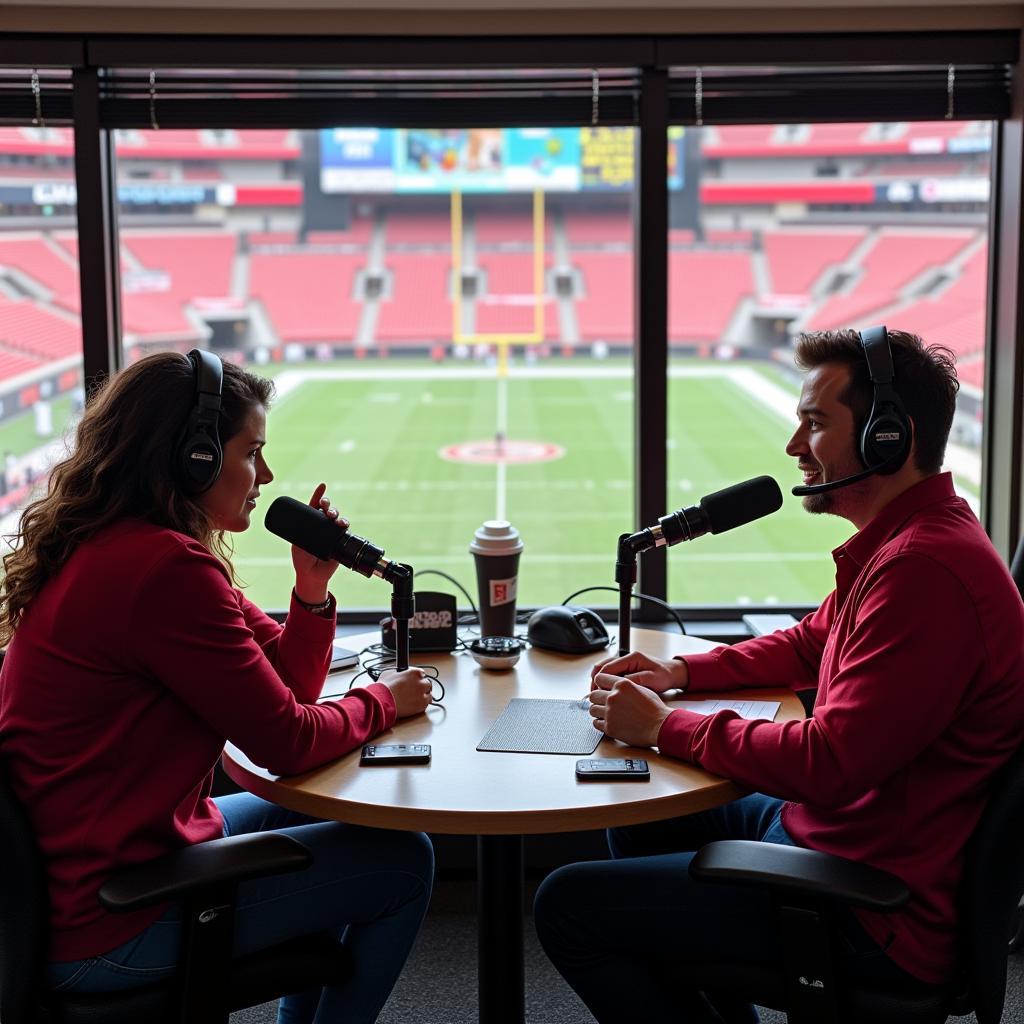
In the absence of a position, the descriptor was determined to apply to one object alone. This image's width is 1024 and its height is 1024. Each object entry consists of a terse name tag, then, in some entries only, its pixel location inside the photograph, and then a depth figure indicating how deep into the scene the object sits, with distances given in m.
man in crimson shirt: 1.33
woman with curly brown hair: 1.34
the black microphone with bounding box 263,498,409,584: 1.67
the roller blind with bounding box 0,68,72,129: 2.67
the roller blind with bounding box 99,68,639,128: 2.68
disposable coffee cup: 2.04
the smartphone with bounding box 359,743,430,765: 1.53
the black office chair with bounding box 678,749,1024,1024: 1.29
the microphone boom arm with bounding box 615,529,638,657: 1.80
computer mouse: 2.02
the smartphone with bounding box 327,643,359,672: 1.98
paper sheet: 1.71
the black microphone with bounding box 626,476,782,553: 1.73
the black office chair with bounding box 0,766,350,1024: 1.28
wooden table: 1.37
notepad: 1.58
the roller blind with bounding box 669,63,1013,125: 2.71
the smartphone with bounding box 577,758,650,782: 1.46
